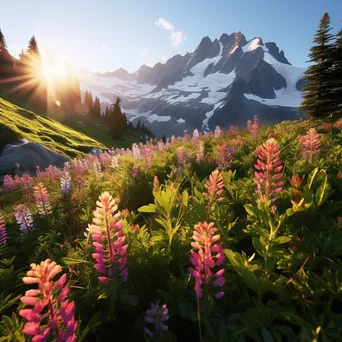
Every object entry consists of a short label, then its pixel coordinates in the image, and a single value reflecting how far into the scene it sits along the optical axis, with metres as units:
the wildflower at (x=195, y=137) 7.86
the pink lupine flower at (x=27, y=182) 6.26
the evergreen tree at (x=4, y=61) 84.81
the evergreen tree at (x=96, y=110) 122.75
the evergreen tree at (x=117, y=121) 87.94
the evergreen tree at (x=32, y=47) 92.94
